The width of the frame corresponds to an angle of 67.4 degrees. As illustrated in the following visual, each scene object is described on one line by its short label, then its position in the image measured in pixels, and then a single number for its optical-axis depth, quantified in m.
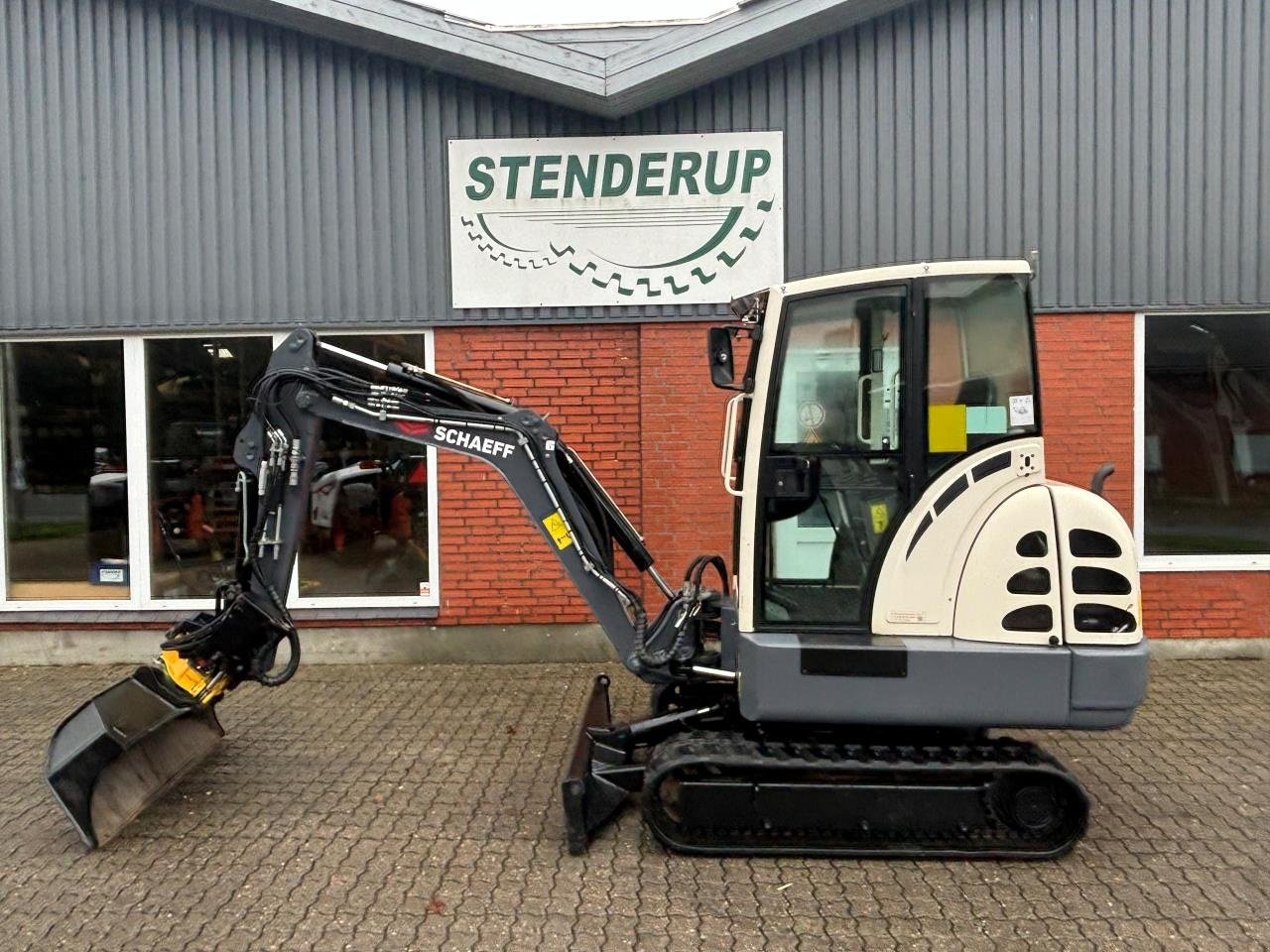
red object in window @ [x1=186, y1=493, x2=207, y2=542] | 7.75
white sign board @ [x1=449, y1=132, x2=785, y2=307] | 7.30
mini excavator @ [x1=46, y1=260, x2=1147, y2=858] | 4.09
